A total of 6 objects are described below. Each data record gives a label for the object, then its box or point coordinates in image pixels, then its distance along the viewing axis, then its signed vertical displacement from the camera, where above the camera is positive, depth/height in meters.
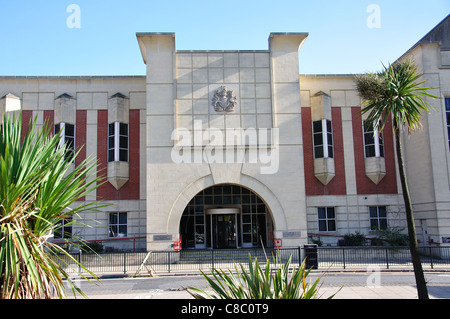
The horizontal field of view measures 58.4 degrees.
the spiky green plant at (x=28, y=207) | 5.25 +0.13
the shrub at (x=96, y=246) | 24.92 -1.91
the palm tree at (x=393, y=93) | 13.19 +3.73
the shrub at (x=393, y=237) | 25.21 -1.96
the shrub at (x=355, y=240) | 26.06 -2.11
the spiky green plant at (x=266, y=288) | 5.59 -1.11
